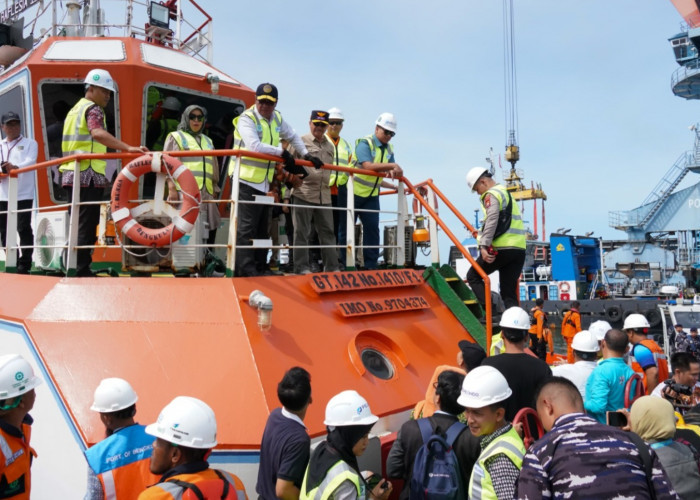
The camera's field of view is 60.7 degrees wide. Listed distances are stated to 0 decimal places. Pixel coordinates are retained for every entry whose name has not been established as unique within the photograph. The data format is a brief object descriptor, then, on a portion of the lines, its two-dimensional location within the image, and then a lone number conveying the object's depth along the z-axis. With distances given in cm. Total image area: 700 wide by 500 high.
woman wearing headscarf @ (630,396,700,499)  306
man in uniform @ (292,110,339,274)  579
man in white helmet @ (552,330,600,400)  455
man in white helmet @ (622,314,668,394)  543
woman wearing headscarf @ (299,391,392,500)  263
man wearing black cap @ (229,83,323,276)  501
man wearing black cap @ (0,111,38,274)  596
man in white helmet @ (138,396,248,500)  227
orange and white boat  372
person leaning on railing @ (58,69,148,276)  505
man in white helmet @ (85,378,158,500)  264
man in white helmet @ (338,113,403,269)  622
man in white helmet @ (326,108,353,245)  671
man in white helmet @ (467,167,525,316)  566
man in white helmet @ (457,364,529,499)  252
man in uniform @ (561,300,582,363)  1637
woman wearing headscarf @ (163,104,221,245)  547
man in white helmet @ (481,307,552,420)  360
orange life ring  450
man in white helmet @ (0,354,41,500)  266
